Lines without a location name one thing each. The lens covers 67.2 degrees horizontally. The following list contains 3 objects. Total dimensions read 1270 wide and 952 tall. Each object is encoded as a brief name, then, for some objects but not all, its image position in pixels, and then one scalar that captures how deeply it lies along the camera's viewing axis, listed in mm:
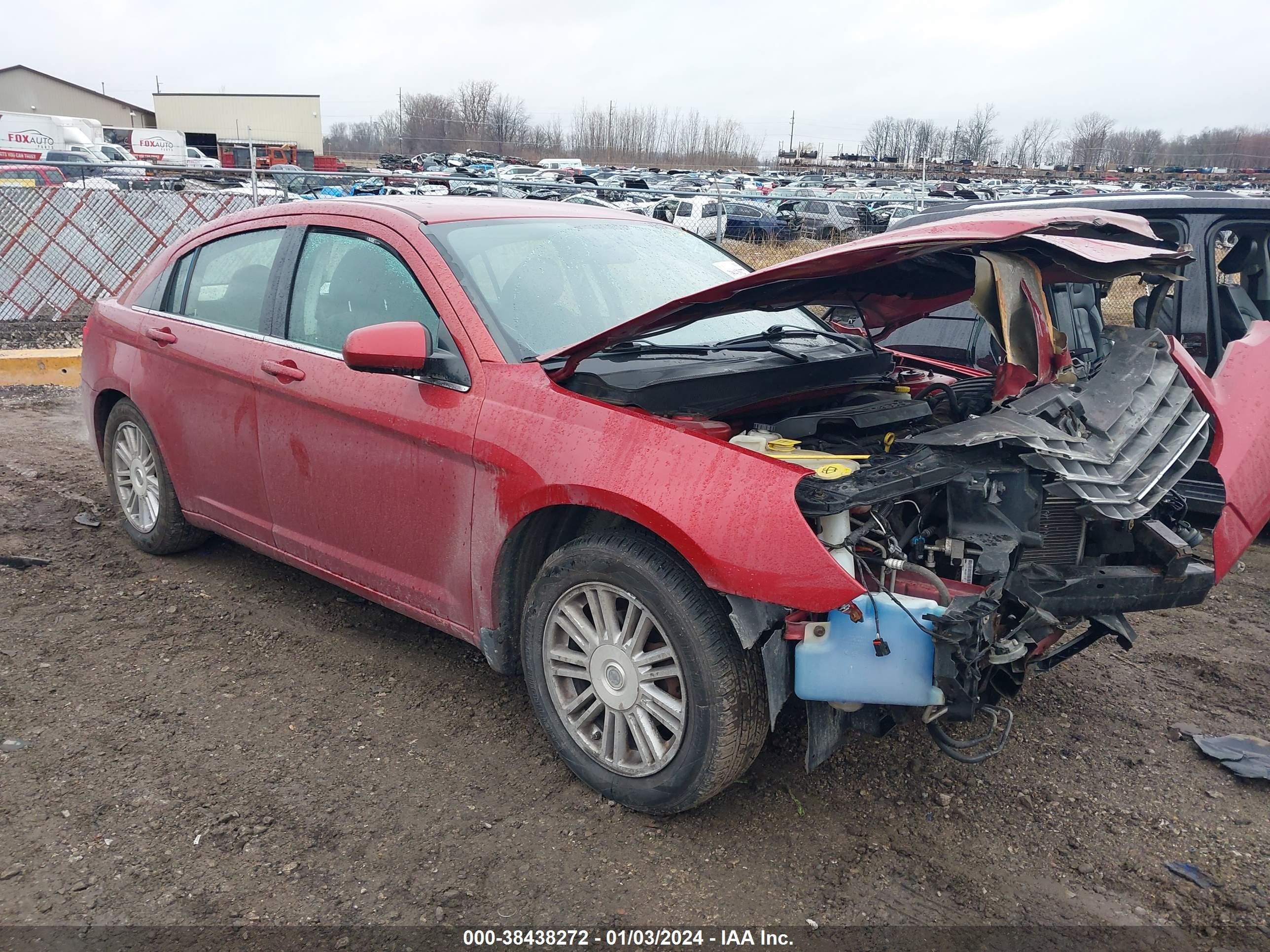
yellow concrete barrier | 9094
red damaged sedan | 2523
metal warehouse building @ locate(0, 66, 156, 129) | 67250
